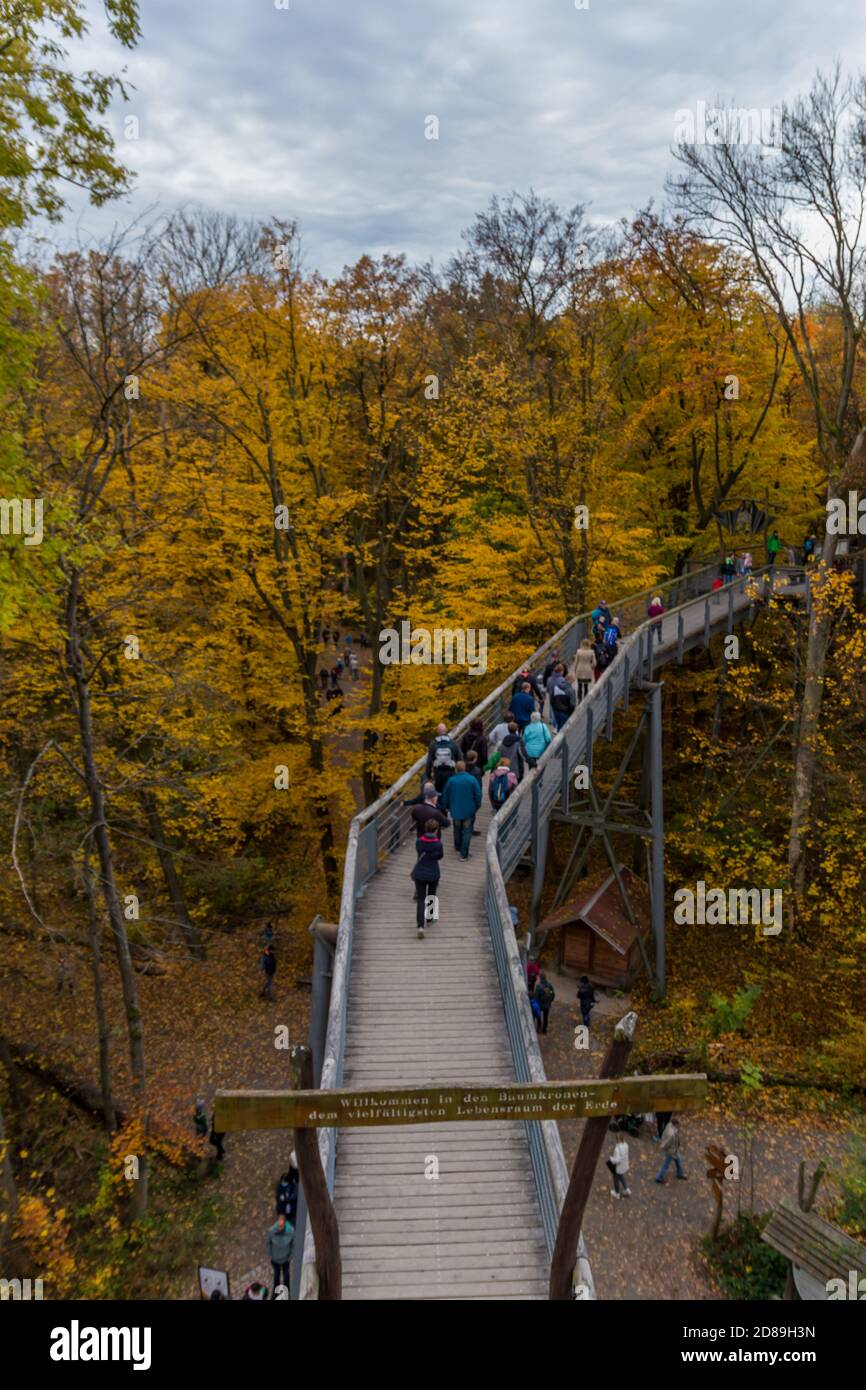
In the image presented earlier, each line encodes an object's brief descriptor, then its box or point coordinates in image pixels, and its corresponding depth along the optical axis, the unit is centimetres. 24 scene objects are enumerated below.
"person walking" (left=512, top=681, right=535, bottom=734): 1238
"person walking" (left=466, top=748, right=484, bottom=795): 1098
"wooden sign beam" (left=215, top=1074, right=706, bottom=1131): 422
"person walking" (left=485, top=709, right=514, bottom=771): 1280
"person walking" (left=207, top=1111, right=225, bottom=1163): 1278
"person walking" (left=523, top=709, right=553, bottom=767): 1167
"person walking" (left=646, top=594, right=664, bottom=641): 1806
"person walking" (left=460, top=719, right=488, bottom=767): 1227
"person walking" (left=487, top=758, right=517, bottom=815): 1140
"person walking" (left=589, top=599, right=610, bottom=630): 1608
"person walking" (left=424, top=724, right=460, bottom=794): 1112
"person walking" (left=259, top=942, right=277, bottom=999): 1734
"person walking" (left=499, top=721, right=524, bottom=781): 1204
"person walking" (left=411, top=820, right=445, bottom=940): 893
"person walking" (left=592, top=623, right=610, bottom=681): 1540
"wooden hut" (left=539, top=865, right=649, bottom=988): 1670
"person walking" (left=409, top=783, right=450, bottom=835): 924
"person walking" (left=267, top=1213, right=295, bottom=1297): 968
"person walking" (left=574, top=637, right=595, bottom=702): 1396
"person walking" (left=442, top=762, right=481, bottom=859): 1038
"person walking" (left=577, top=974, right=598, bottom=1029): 1491
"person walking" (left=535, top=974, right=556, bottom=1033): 1448
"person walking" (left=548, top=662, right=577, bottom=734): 1283
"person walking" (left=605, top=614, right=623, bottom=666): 1555
